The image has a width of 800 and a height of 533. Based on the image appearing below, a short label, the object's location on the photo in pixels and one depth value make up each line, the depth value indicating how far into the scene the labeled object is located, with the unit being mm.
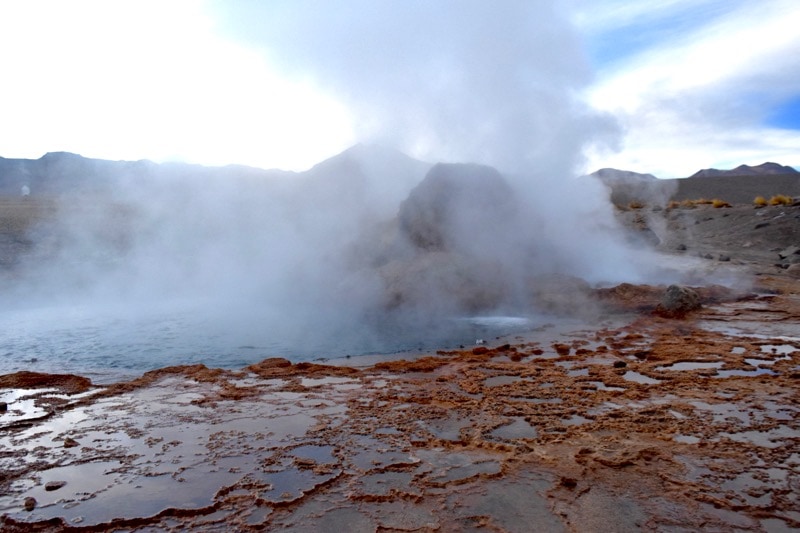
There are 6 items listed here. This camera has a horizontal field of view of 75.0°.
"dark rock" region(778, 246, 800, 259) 14680
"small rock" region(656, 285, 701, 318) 9055
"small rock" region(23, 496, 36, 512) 3184
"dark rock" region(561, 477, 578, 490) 3311
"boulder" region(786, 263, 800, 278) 12359
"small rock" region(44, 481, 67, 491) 3439
